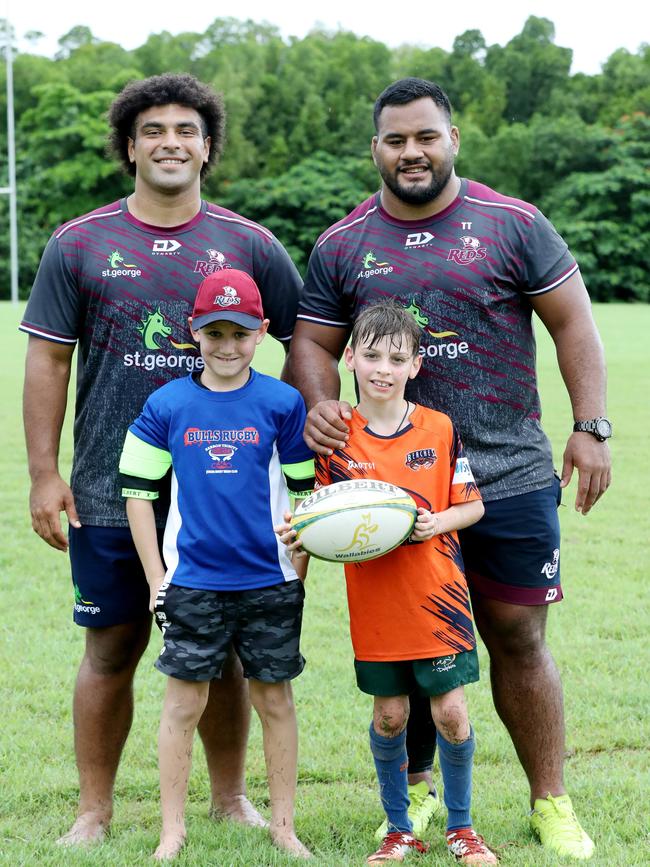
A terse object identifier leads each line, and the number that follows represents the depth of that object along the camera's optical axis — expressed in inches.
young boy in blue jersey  137.6
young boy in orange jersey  137.3
